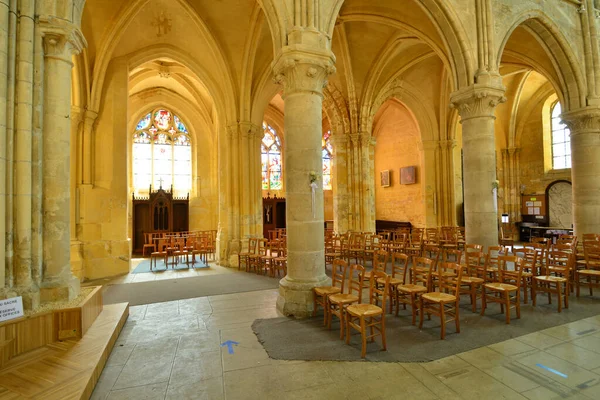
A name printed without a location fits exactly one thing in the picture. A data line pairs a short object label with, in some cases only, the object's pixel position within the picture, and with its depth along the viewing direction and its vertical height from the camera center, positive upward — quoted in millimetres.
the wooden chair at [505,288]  4726 -1158
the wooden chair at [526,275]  5536 -1105
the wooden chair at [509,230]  16367 -1044
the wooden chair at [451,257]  10144 -1530
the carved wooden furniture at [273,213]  18047 -7
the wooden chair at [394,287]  5109 -1214
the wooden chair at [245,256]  9425 -1247
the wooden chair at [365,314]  3709 -1173
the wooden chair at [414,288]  4680 -1112
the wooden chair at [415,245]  9449 -1026
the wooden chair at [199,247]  10324 -1082
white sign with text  3438 -956
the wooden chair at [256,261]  8980 -1331
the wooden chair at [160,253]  10320 -1169
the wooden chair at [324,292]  4746 -1165
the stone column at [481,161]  7758 +1135
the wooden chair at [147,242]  13504 -1190
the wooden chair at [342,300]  4258 -1145
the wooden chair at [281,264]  8874 -1420
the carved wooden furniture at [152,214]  15016 +34
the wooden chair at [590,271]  6076 -1187
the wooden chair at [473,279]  5145 -1127
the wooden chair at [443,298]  4193 -1146
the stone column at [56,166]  4160 +639
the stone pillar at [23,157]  3912 +711
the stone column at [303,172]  5348 +660
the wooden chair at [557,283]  5188 -1212
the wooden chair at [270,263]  8505 -1338
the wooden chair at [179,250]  10359 -1114
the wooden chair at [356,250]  9564 -1082
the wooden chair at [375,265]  5484 -901
